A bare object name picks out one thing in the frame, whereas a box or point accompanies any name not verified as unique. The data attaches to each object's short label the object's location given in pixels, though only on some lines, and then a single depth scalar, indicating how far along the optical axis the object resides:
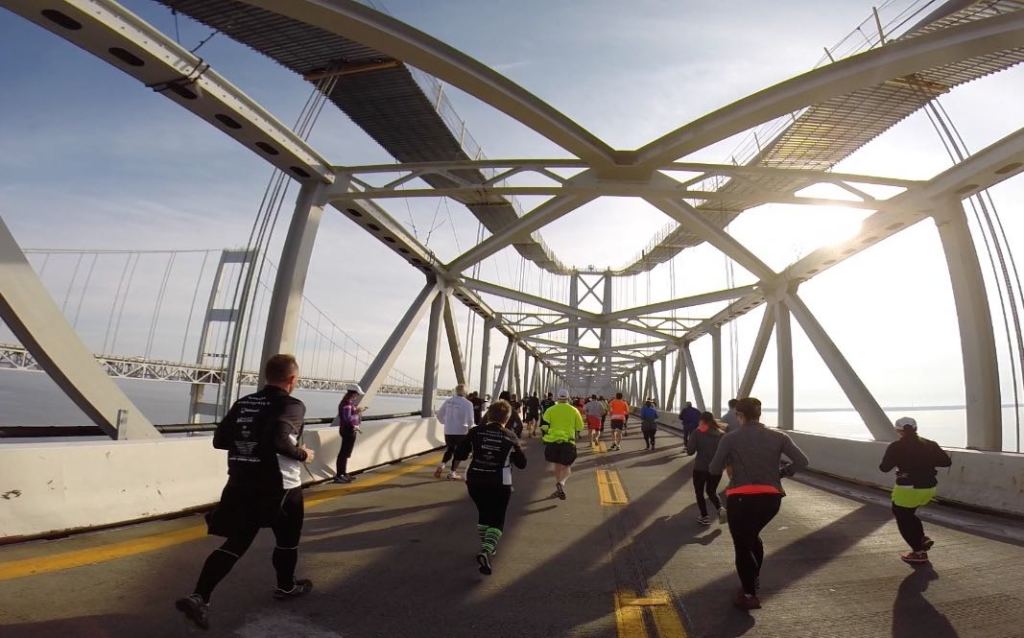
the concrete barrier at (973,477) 7.41
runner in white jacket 9.69
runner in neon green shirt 8.72
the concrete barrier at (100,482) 4.62
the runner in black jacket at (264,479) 3.25
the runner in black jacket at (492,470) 4.74
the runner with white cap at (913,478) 5.14
